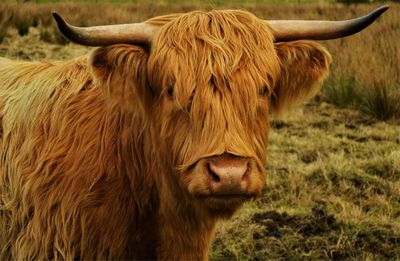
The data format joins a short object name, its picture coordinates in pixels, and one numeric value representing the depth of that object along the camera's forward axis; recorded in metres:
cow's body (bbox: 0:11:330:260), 2.34
